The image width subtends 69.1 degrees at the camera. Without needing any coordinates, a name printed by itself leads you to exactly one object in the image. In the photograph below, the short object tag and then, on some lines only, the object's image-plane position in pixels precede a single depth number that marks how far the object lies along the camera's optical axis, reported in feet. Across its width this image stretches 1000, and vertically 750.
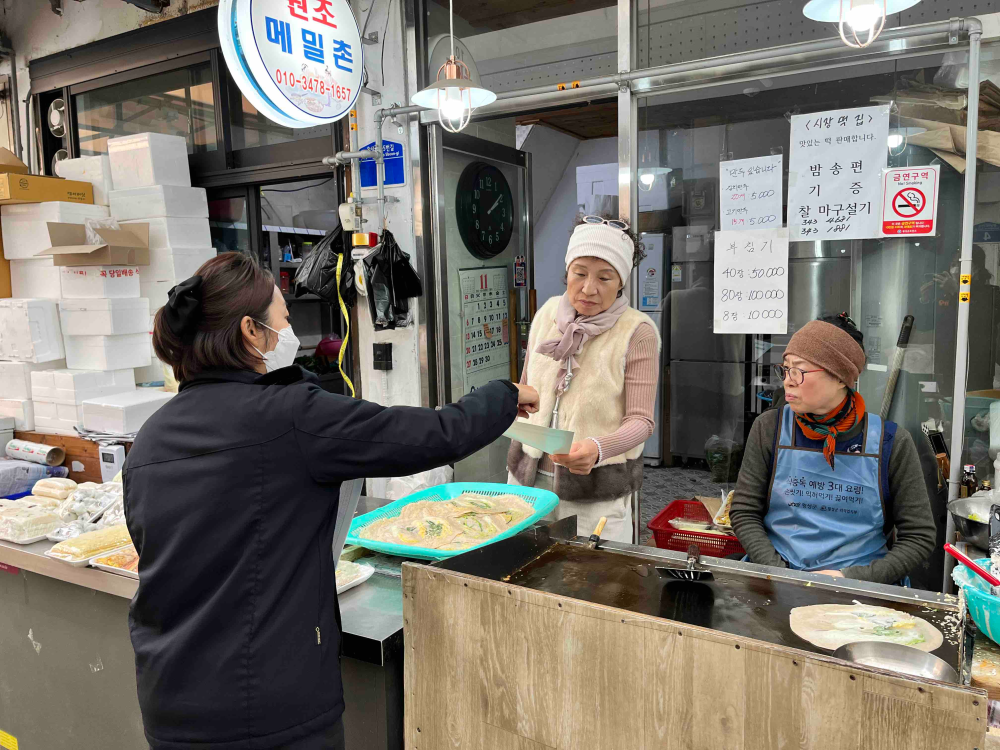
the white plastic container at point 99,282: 13.53
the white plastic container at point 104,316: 13.46
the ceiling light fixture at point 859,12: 6.88
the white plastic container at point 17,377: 13.88
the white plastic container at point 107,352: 13.67
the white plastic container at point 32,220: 13.87
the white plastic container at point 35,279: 14.20
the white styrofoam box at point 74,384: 13.20
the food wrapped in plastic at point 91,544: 6.98
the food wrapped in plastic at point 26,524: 7.73
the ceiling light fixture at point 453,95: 9.06
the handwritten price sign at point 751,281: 10.19
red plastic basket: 9.98
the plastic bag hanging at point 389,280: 12.69
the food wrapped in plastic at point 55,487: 9.17
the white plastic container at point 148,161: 14.71
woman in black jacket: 4.27
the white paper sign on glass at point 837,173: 9.45
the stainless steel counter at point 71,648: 6.60
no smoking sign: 9.18
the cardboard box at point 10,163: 14.20
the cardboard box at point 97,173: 15.14
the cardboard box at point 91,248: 13.17
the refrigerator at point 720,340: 9.97
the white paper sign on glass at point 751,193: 10.12
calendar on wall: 14.10
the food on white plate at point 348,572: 5.81
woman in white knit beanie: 7.98
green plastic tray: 5.89
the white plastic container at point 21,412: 13.84
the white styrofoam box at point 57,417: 13.23
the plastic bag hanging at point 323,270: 13.11
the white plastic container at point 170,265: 14.47
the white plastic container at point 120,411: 12.55
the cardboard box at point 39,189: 13.62
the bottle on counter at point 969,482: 8.82
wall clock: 14.02
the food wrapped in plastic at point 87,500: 8.25
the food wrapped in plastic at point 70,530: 7.79
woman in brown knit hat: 6.84
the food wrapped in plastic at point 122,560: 6.70
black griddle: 4.35
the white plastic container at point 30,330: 13.67
